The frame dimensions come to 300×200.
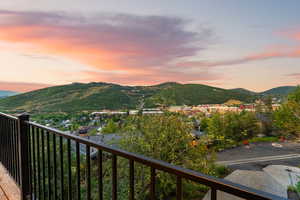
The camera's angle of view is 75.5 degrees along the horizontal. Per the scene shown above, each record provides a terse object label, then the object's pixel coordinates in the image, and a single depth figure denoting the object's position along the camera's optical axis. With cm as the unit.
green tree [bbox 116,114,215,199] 523
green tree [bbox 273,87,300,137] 1529
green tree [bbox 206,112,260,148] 1620
